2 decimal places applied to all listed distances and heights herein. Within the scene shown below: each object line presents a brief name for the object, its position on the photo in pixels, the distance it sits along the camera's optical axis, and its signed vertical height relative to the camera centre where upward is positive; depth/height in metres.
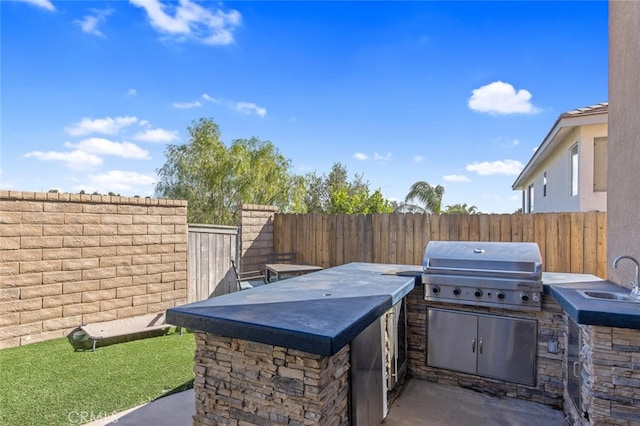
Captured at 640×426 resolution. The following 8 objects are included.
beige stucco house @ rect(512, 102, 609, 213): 6.13 +1.24
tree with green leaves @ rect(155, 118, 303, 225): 11.68 +1.47
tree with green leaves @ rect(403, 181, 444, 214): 18.88 +1.14
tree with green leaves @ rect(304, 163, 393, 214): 19.41 +1.77
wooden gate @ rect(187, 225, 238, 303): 6.27 -0.88
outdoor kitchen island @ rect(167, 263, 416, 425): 1.78 -0.81
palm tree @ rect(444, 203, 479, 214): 21.22 +0.59
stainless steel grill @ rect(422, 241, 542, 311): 3.20 -0.57
